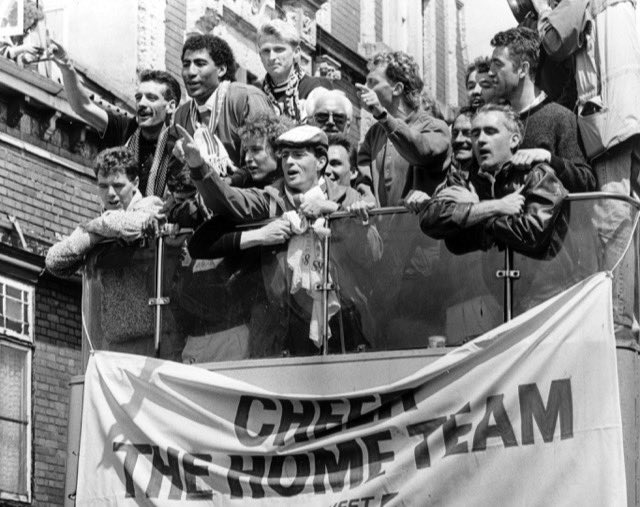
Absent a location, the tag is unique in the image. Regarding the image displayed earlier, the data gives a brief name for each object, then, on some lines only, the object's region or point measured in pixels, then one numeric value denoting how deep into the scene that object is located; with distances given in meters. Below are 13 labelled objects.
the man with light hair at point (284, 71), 13.98
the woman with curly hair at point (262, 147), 12.62
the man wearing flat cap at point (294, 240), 12.26
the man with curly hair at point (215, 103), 13.36
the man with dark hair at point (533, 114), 11.77
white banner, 11.38
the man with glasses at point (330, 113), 13.30
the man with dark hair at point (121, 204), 13.11
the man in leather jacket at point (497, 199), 11.48
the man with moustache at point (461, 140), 12.93
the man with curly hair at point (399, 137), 12.33
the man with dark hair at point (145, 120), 13.66
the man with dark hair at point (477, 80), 13.03
